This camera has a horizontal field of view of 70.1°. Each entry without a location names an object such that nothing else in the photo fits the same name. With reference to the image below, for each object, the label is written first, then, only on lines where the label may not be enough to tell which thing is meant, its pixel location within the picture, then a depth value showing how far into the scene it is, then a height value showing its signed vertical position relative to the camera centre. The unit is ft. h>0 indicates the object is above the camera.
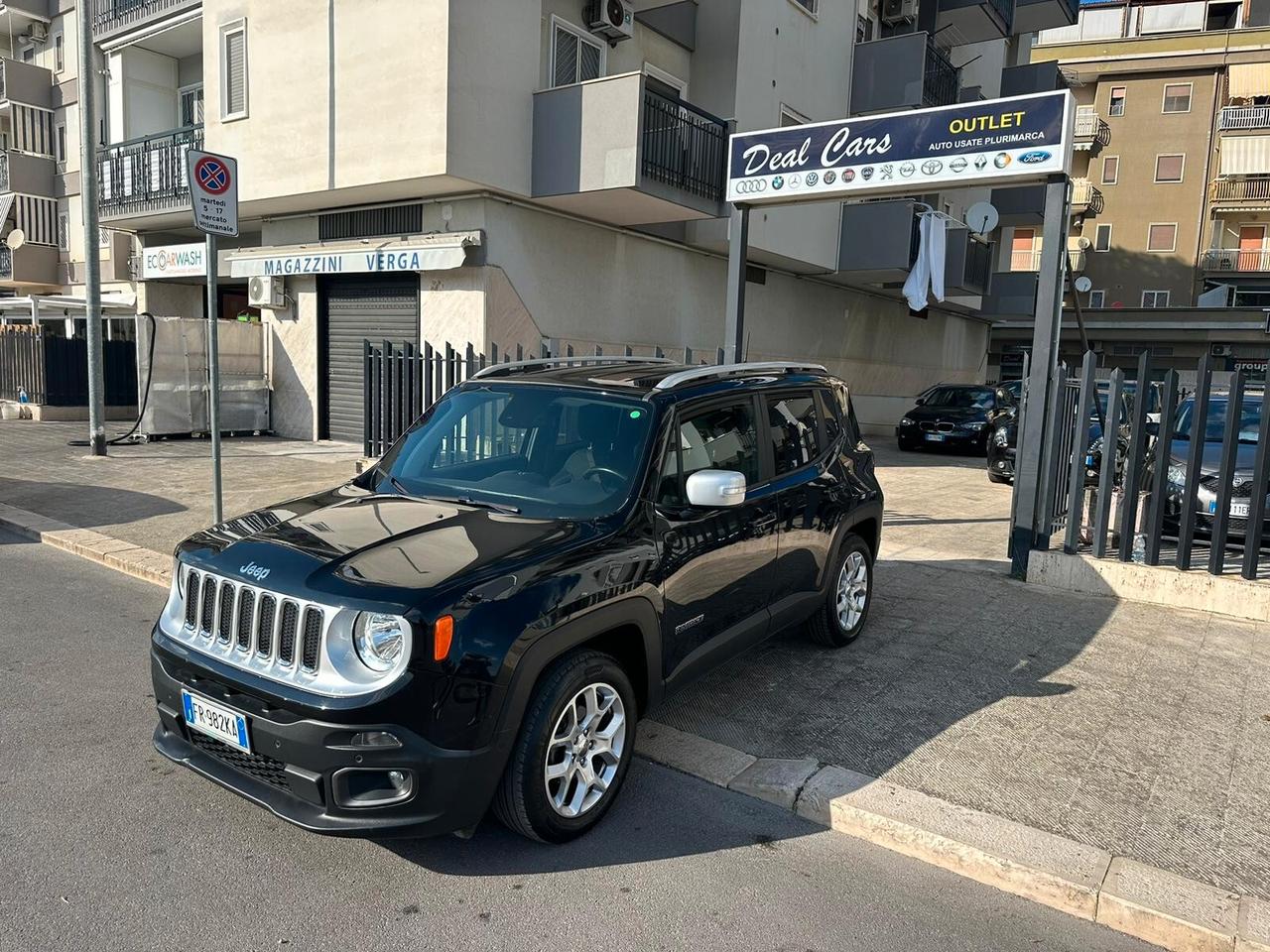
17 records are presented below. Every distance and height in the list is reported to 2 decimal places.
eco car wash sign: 56.95 +5.30
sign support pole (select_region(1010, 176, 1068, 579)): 24.08 -0.62
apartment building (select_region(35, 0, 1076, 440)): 41.93 +9.84
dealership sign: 24.04 +6.40
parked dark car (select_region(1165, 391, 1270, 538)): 24.06 -2.63
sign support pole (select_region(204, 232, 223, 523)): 22.64 -0.55
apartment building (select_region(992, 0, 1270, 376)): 131.75 +33.27
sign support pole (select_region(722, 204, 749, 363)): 29.91 +2.94
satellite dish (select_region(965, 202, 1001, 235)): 44.55 +7.98
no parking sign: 22.00 +3.82
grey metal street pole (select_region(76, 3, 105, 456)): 39.96 +4.53
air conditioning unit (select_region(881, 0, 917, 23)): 69.87 +27.99
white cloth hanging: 36.86 +4.74
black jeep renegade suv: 9.65 -2.94
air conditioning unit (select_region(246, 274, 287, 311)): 52.49 +3.21
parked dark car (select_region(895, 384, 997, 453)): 60.85 -2.97
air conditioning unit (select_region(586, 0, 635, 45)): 46.98 +17.94
